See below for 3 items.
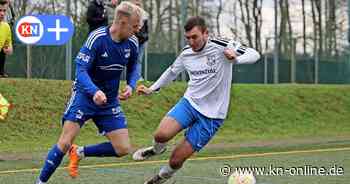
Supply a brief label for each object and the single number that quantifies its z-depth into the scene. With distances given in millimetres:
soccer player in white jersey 17875
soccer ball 17281
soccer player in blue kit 16875
